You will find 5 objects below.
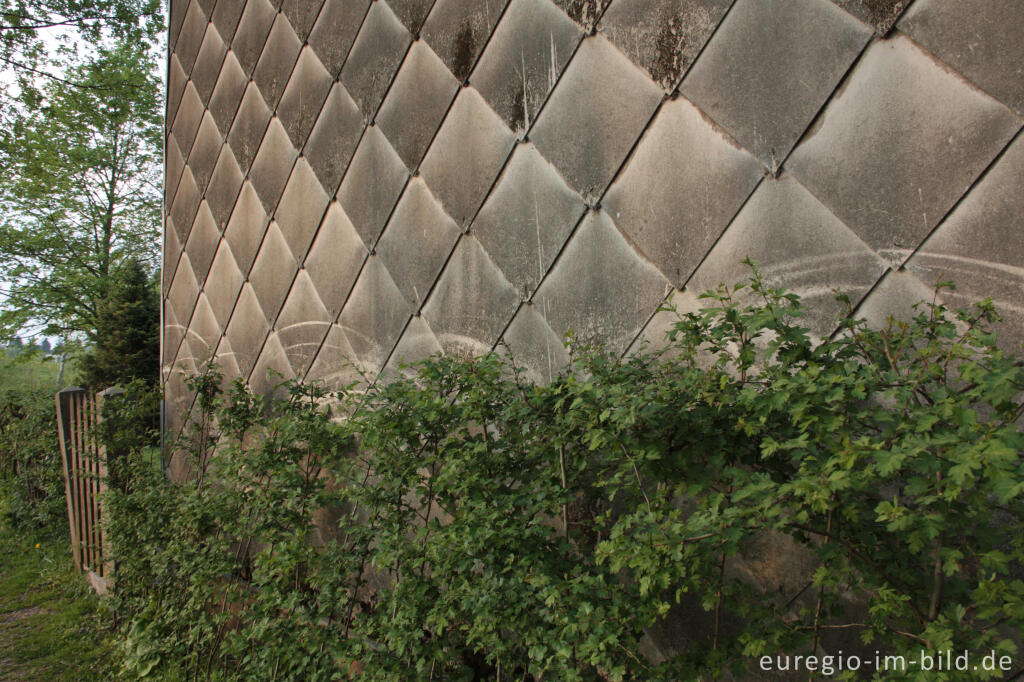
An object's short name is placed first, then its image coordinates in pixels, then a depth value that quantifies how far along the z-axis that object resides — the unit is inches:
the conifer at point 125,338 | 342.0
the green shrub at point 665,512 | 41.3
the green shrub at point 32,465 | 210.6
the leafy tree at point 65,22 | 272.8
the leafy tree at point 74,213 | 506.9
